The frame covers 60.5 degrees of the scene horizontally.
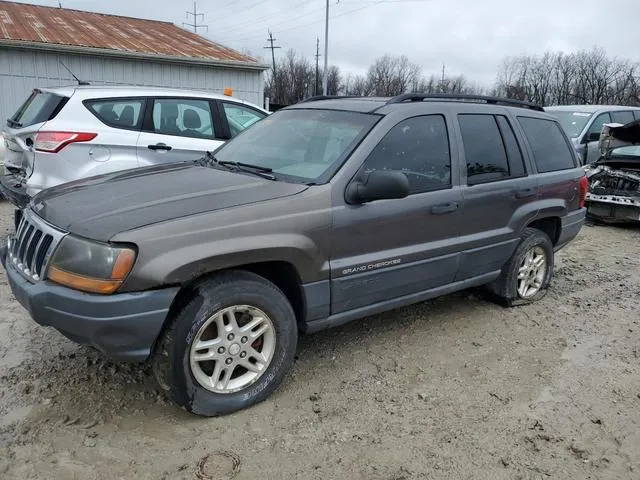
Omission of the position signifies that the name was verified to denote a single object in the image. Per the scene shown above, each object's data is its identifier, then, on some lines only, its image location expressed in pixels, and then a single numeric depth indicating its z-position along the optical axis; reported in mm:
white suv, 5562
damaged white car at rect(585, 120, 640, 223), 8391
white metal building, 13281
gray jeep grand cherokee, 2734
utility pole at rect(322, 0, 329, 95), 31375
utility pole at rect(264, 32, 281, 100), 64938
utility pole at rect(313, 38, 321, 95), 59375
